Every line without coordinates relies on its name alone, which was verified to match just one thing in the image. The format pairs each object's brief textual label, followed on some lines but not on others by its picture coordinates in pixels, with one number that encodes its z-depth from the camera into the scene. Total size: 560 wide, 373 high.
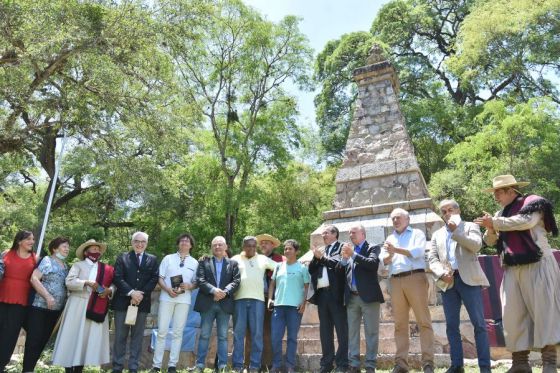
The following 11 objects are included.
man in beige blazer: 4.02
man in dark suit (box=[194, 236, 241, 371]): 4.87
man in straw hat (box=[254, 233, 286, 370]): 5.35
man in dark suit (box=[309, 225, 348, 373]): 4.69
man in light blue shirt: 4.18
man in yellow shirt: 4.85
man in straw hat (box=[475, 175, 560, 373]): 3.42
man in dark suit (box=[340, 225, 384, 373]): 4.44
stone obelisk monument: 6.70
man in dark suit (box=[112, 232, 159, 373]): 4.78
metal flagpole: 10.36
